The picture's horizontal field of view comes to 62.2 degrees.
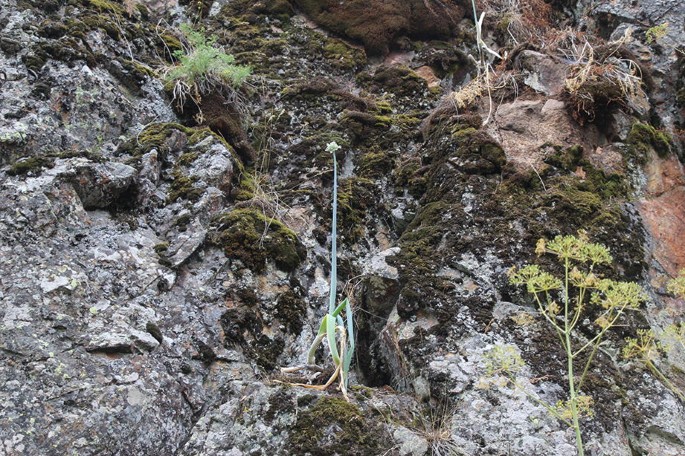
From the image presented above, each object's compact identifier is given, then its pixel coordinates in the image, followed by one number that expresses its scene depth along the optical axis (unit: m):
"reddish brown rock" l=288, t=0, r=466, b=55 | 6.31
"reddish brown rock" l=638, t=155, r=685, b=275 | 3.91
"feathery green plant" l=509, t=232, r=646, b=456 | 2.21
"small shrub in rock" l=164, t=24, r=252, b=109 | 4.75
